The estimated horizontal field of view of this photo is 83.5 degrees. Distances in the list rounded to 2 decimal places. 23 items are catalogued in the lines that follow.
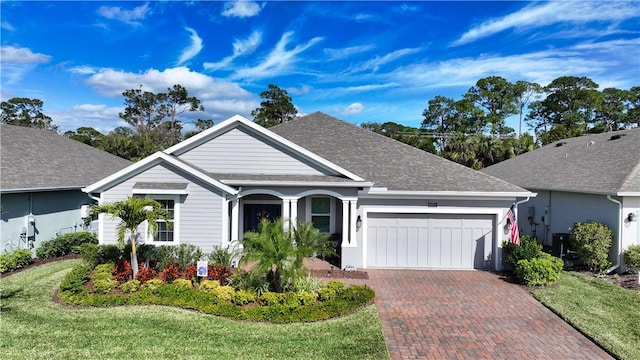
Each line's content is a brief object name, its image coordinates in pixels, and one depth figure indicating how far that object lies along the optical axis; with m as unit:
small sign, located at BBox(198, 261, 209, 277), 9.78
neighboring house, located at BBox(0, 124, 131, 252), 12.88
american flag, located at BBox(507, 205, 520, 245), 12.88
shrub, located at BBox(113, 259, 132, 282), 9.97
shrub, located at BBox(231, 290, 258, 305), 8.77
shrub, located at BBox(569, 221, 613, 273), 12.12
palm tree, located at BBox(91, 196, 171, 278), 9.54
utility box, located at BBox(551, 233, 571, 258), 13.62
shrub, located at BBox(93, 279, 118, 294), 9.22
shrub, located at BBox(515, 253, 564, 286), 10.93
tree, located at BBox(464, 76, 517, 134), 52.62
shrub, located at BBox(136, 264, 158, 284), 9.79
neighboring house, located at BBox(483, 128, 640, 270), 12.16
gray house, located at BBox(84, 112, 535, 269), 11.62
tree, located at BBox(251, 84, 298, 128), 56.88
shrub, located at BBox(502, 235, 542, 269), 11.61
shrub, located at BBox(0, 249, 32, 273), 11.68
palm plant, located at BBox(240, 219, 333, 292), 8.88
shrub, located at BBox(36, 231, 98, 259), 13.68
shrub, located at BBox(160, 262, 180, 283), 10.05
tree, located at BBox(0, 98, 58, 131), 54.59
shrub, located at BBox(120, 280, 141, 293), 9.30
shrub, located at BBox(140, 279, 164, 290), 9.32
